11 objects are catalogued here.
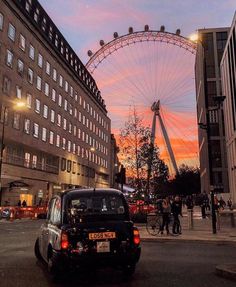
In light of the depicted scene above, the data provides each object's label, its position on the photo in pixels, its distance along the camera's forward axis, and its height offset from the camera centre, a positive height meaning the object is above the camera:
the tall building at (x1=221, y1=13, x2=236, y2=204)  33.60 +12.66
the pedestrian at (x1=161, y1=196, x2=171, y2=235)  12.58 -0.87
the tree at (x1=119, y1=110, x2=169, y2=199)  21.95 +3.25
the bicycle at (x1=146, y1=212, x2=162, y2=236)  12.85 -1.45
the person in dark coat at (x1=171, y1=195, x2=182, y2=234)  12.40 -0.85
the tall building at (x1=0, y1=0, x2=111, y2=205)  30.38 +12.29
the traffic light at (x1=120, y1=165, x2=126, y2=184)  13.94 +0.95
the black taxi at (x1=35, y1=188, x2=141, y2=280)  4.99 -0.77
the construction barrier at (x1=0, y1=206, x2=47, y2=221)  22.27 -1.67
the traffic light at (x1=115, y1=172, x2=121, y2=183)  13.97 +0.82
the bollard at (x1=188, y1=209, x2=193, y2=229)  14.24 -1.35
